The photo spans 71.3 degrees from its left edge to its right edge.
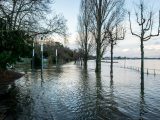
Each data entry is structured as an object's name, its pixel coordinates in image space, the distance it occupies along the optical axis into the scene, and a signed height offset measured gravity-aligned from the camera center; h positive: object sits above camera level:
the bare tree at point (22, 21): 7.76 +2.99
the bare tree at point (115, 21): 14.05 +4.96
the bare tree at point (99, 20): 14.17 +4.98
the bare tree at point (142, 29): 7.90 +2.10
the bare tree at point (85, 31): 18.68 +5.55
